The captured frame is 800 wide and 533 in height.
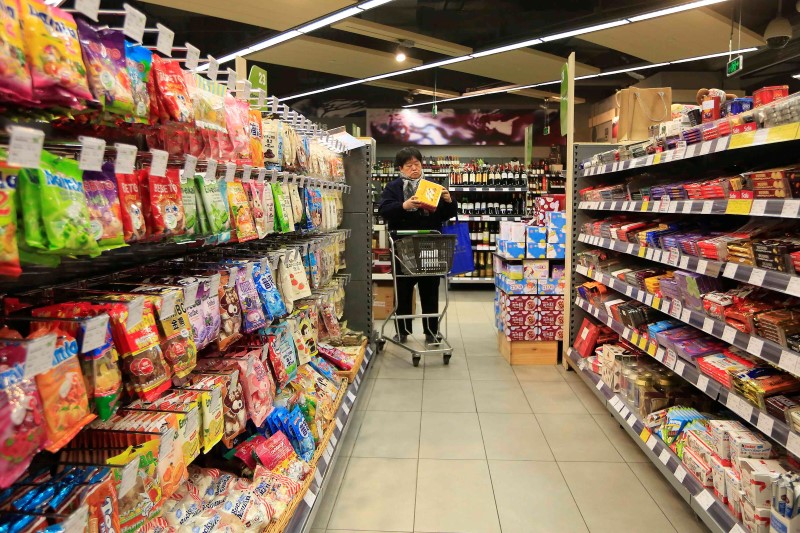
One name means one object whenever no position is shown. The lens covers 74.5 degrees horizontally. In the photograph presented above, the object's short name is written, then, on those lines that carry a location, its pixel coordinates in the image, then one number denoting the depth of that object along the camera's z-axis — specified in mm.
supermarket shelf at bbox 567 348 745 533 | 1986
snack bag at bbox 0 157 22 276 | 891
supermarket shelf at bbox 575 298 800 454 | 1776
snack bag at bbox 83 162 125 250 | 1149
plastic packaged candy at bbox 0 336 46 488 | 885
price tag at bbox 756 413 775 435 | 1843
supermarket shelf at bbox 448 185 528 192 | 8493
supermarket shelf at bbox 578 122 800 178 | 1802
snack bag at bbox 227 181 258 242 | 1920
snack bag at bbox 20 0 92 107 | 958
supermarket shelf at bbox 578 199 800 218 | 1805
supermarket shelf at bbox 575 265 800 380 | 1794
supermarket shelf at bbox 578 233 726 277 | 2296
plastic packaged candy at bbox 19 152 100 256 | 960
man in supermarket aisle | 4875
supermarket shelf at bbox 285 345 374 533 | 1998
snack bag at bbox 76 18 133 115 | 1122
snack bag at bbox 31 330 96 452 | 993
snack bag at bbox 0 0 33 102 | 880
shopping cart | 4457
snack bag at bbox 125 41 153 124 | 1303
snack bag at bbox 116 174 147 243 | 1280
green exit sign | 6379
